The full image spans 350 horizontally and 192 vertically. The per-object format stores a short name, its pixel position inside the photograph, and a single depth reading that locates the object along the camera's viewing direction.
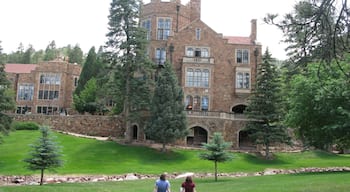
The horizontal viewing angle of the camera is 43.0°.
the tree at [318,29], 9.95
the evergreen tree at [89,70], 58.68
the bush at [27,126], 45.12
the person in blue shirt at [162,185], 12.97
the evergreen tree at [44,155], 24.36
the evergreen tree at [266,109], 39.06
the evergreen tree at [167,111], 37.50
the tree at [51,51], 102.14
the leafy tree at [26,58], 91.33
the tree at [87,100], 52.16
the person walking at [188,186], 13.63
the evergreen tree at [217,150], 27.06
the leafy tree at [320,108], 26.38
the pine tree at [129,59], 40.56
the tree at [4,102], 33.70
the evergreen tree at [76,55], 94.93
